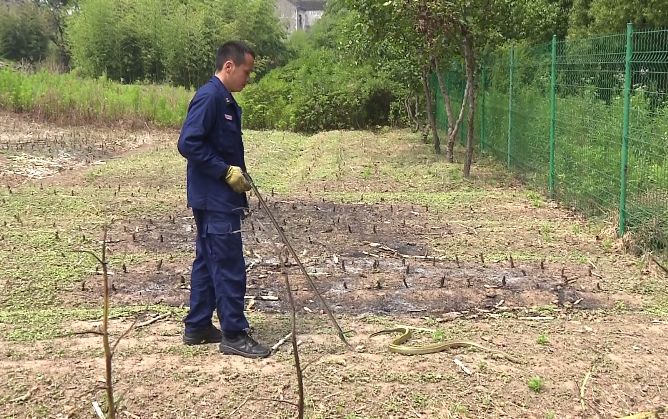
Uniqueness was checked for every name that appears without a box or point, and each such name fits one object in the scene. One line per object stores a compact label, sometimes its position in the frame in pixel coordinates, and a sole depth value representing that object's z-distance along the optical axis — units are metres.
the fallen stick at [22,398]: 3.50
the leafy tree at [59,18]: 44.42
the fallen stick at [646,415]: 3.14
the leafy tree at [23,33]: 40.41
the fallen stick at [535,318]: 4.71
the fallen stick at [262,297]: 5.09
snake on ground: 4.02
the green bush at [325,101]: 19.50
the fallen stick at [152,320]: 4.53
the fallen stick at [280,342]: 4.12
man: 3.91
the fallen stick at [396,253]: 6.23
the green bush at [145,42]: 28.69
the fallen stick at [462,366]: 3.76
